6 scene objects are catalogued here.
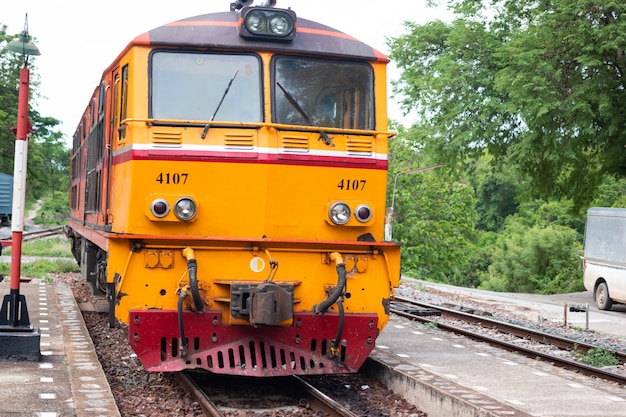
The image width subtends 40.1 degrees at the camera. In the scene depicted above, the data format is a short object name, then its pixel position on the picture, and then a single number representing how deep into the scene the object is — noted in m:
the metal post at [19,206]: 8.68
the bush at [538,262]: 34.38
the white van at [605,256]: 18.61
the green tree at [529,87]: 19.19
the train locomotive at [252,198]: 7.71
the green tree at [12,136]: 45.28
